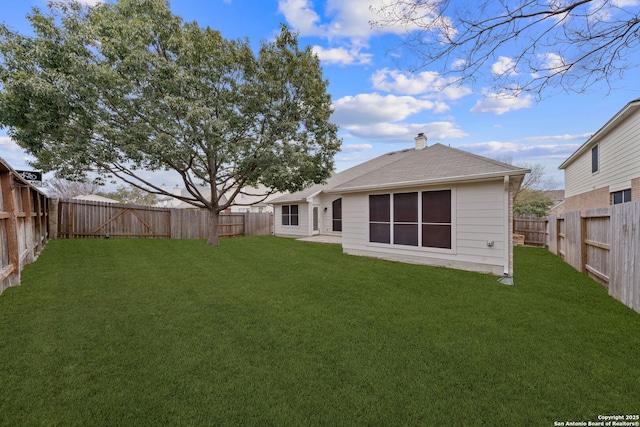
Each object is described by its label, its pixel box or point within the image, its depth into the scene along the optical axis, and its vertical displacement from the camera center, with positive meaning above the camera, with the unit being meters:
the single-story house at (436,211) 6.40 +0.04
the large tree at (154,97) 8.27 +3.95
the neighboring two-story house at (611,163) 7.42 +1.57
